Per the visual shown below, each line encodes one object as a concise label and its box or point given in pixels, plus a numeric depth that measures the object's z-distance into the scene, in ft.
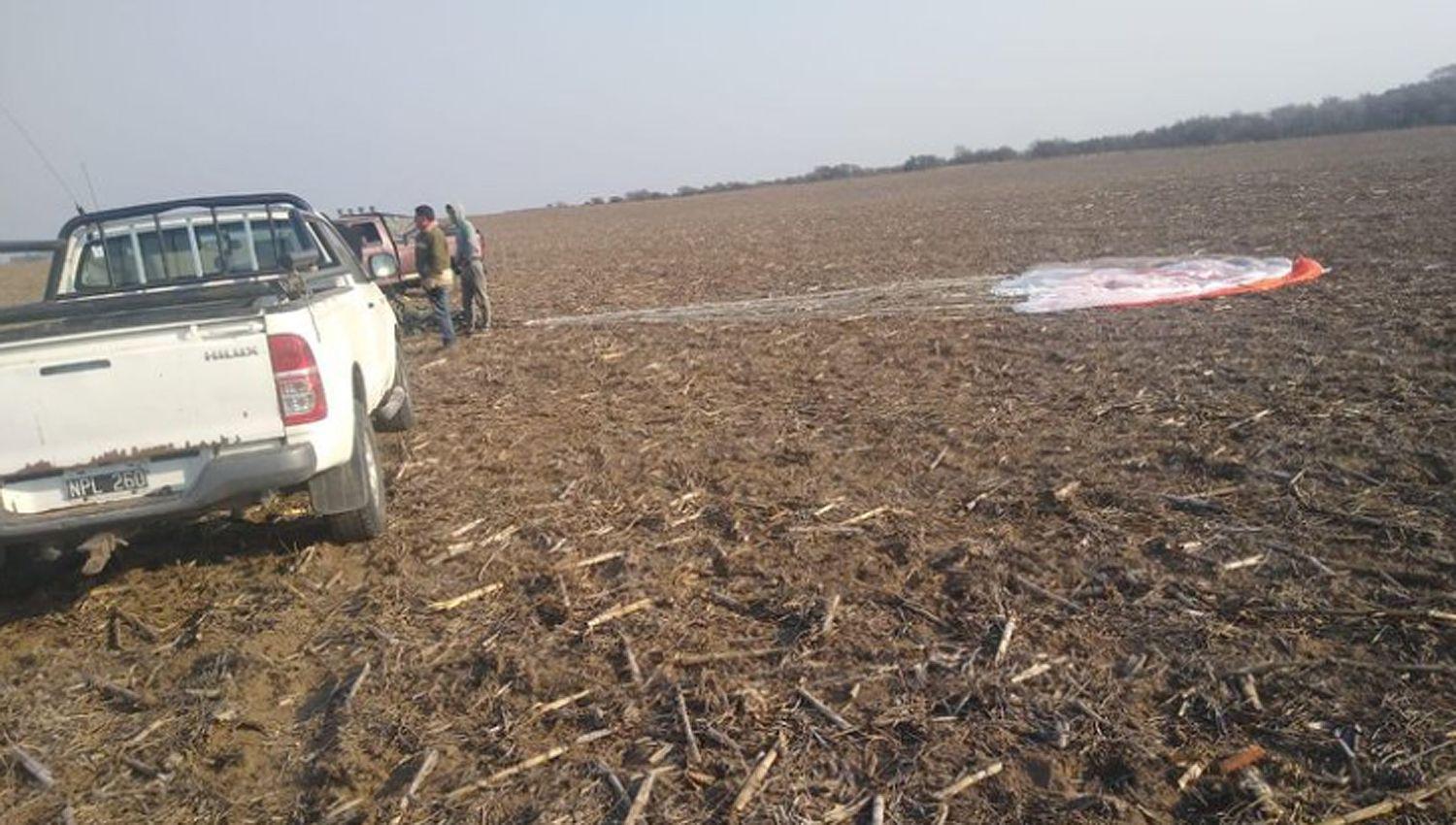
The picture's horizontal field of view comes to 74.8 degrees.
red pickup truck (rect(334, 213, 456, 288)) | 50.55
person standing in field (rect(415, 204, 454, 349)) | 37.52
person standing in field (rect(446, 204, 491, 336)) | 41.57
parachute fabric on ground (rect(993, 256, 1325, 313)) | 36.45
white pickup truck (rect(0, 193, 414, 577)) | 13.55
